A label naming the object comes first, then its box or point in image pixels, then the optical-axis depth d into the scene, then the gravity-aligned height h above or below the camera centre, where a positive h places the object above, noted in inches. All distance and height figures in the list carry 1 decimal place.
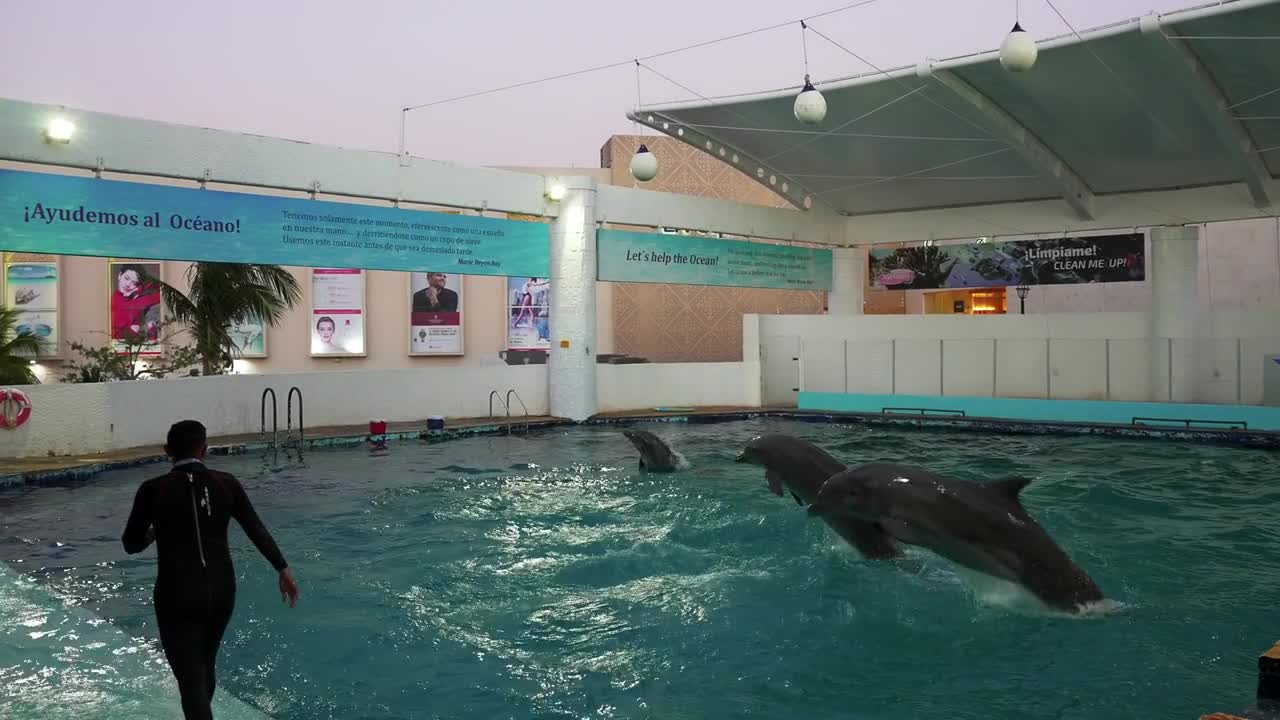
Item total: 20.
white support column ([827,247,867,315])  854.5 +63.7
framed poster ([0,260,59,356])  840.3 +57.8
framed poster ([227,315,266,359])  910.4 +18.9
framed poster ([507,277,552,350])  1010.7 +46.3
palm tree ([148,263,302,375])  610.5 +35.5
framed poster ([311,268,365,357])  936.9 +45.0
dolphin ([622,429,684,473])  452.4 -45.2
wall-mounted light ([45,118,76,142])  475.8 +113.1
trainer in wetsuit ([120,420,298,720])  147.3 -29.8
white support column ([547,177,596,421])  690.2 +42.0
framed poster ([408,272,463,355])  970.7 +44.1
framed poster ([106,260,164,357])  874.1 +53.5
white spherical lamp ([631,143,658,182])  572.4 +112.9
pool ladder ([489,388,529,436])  689.6 -31.1
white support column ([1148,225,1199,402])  687.1 +31.3
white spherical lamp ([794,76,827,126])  463.8 +119.5
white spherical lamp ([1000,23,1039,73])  401.7 +125.4
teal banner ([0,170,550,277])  477.4 +73.9
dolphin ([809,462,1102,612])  214.5 -39.4
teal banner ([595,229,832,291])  716.0 +74.0
